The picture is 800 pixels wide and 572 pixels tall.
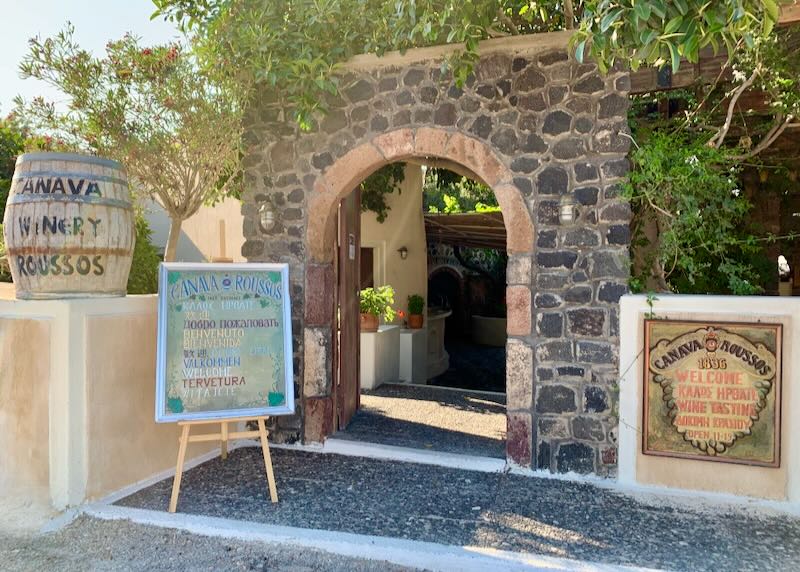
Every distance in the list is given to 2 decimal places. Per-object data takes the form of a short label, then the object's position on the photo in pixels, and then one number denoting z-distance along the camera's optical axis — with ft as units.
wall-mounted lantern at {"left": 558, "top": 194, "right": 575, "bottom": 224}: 13.61
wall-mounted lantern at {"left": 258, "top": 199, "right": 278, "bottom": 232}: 16.15
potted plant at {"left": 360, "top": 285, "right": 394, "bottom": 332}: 24.71
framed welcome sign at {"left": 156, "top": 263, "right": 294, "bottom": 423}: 12.35
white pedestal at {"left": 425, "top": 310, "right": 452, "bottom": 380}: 33.34
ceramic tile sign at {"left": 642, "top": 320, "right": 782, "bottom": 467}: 12.48
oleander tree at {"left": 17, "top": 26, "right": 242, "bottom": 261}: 14.73
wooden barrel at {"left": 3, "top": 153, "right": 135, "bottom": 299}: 11.73
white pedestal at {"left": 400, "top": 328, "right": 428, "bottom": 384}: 28.04
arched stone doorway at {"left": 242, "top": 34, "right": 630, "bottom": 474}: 13.56
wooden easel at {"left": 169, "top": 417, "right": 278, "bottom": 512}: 11.82
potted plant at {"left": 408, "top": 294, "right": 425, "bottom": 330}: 30.42
